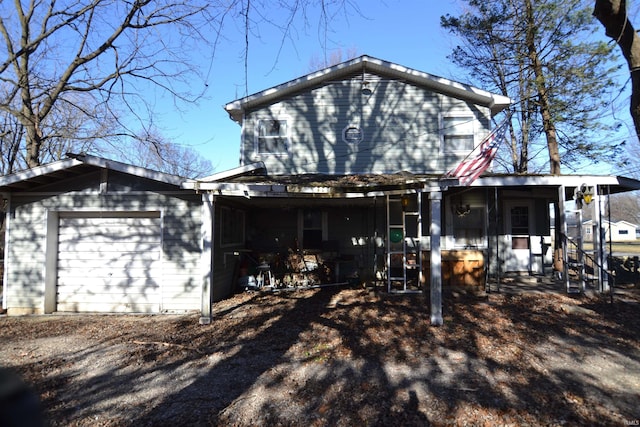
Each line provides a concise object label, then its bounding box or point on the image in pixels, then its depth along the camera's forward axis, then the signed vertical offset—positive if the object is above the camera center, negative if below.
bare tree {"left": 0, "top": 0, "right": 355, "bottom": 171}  12.28 +5.39
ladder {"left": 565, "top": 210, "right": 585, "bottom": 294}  8.97 -0.80
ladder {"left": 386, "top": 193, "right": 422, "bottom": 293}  10.59 -0.40
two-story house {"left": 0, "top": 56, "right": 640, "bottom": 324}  8.95 +0.50
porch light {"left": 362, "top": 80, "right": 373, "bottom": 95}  11.95 +4.40
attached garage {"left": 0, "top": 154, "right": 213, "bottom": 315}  8.84 -0.33
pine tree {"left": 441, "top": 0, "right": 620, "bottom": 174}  13.34 +6.53
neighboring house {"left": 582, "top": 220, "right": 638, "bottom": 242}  66.06 -0.12
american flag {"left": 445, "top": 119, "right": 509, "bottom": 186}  7.07 +1.28
